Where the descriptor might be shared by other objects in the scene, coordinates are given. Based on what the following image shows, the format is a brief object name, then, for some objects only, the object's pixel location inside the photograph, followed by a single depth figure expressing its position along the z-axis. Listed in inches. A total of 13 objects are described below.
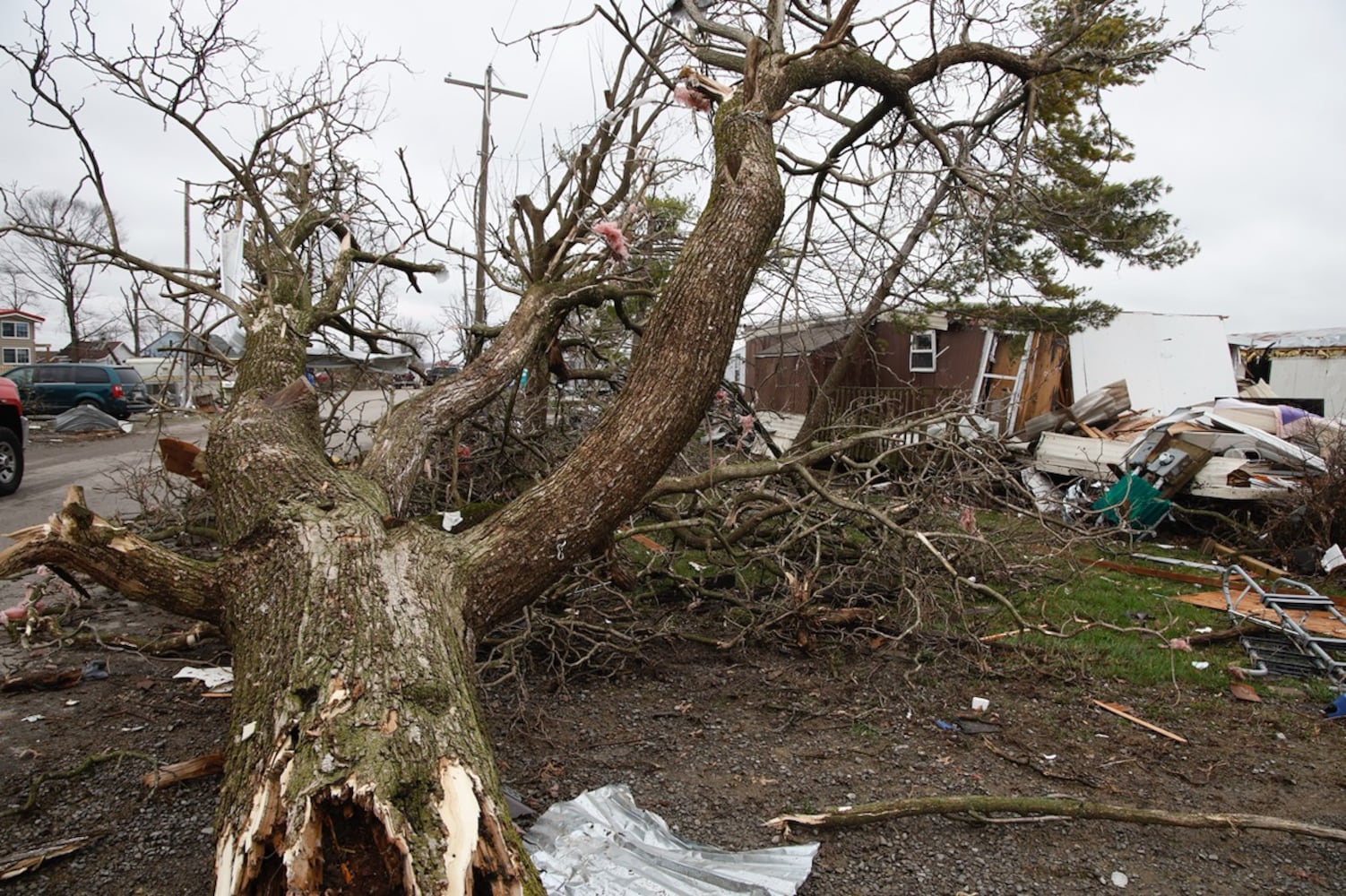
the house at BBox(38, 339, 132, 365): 1355.8
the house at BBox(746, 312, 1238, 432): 498.3
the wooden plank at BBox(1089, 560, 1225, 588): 272.4
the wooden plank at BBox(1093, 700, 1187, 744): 150.8
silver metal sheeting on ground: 93.6
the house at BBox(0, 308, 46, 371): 1769.2
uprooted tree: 76.8
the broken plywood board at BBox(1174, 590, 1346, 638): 212.1
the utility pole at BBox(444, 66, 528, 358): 250.9
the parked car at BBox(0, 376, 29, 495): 358.6
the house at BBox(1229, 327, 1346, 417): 515.5
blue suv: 757.9
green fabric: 348.5
